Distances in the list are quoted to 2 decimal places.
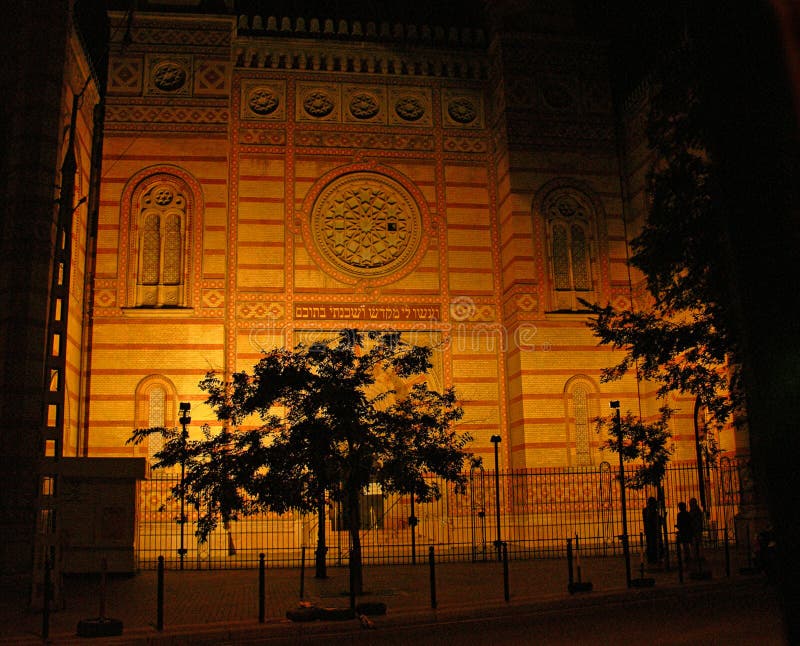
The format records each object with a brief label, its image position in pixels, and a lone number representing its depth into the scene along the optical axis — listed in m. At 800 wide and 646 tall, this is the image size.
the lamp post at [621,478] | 13.03
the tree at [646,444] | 15.63
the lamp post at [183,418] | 18.27
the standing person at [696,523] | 14.56
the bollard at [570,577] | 12.27
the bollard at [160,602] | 10.14
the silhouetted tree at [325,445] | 13.53
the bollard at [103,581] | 9.81
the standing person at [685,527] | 15.67
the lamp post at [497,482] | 18.82
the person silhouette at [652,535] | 16.44
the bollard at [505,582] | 11.90
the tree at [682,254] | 12.67
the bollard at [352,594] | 11.17
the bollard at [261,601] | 10.63
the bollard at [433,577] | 11.30
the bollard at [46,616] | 9.66
